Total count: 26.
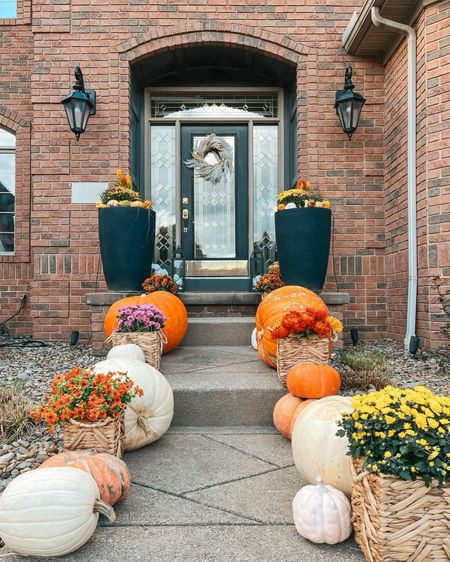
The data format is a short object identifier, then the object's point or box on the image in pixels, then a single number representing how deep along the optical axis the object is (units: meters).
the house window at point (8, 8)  5.83
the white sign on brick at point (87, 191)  5.25
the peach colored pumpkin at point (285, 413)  2.66
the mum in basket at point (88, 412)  2.10
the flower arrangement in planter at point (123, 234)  4.41
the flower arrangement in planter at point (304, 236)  4.38
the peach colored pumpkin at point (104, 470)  1.86
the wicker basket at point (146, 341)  3.32
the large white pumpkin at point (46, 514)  1.56
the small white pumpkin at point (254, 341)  4.08
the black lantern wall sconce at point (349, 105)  4.97
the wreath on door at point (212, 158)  6.12
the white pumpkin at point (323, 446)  1.91
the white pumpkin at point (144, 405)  2.49
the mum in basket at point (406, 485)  1.47
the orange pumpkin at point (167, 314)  3.91
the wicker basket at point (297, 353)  2.99
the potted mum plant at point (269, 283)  4.76
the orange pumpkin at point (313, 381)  2.65
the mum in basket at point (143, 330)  3.33
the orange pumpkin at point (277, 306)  3.40
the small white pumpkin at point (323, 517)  1.68
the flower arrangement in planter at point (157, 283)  4.54
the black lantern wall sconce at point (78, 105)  4.87
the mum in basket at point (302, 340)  2.96
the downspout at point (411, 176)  4.45
